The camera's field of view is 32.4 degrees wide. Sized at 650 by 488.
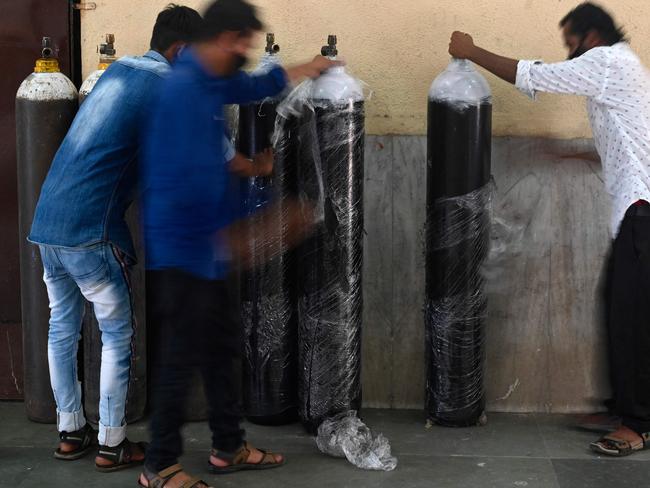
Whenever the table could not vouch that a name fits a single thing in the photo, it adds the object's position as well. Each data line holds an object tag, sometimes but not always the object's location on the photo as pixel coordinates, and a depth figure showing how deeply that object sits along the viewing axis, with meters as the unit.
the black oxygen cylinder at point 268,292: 4.77
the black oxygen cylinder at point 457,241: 4.73
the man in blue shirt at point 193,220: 3.87
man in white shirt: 4.57
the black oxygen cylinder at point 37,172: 4.78
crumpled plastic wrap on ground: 4.54
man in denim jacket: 4.23
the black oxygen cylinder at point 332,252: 4.68
